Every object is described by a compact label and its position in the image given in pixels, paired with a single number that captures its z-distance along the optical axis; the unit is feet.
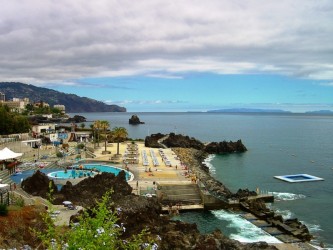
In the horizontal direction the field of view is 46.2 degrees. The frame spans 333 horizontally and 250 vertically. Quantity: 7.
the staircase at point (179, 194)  128.06
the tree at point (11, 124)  230.48
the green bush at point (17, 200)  87.35
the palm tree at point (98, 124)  250.12
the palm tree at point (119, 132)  229.33
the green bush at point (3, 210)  75.30
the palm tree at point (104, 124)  247.91
